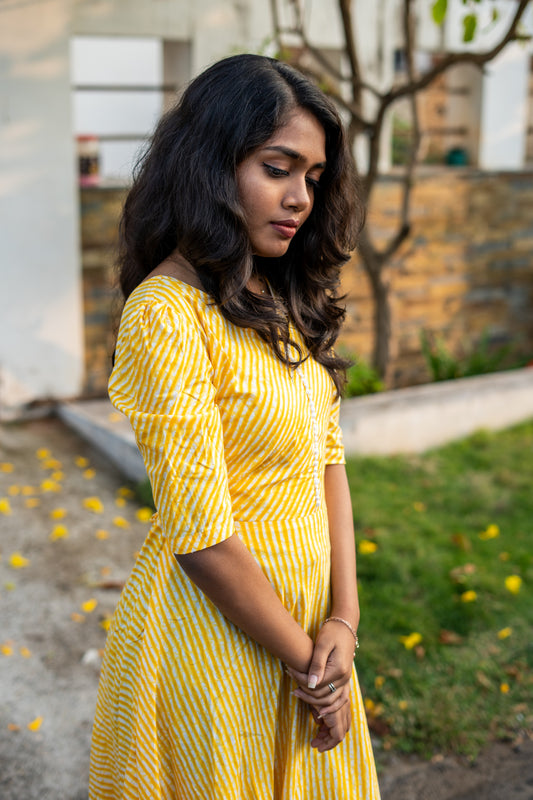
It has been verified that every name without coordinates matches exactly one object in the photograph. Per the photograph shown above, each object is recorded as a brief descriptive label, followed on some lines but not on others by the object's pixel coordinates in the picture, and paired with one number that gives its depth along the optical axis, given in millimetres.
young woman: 1302
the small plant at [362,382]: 5695
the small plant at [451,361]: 6258
